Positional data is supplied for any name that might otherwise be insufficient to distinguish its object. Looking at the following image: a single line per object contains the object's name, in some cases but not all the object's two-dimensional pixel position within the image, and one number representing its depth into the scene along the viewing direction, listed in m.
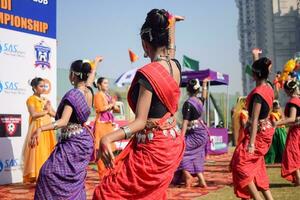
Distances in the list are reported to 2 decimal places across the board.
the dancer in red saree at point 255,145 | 4.30
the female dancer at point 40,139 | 6.64
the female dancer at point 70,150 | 3.63
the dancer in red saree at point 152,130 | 2.34
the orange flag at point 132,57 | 18.67
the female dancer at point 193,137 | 6.64
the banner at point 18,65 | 6.94
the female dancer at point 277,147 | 10.34
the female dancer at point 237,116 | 9.55
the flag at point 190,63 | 18.38
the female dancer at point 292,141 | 6.42
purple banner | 12.97
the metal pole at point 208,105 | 13.77
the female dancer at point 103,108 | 7.08
